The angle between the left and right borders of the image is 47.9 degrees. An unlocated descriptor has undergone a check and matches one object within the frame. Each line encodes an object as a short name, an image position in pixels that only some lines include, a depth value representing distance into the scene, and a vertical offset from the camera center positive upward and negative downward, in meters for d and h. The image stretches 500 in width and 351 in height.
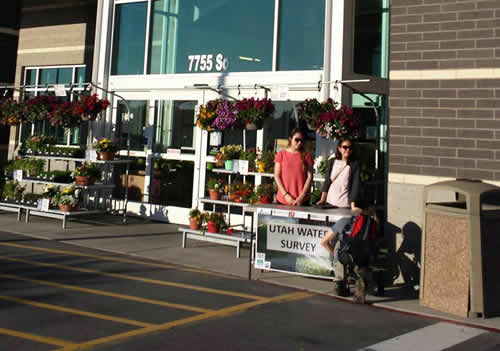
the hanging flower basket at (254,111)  10.08 +1.85
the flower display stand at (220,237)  9.17 -0.41
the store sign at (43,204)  11.49 +0.00
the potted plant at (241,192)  9.99 +0.38
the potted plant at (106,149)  12.14 +1.26
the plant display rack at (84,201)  11.52 +0.14
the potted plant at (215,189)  10.45 +0.44
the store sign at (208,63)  12.07 +3.25
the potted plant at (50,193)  12.04 +0.26
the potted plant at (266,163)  9.98 +0.92
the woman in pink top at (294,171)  8.27 +0.66
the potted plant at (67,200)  11.45 +0.11
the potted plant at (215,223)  9.59 -0.18
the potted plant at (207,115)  10.69 +1.84
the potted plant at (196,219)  9.80 -0.13
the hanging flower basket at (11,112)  13.38 +2.18
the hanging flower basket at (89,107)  12.22 +2.18
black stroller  6.78 -0.45
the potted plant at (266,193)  9.57 +0.37
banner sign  7.58 -0.42
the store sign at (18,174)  12.69 +0.66
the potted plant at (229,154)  10.55 +1.11
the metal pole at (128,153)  12.38 +1.25
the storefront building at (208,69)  10.70 +3.03
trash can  6.36 -0.34
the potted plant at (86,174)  11.97 +0.68
